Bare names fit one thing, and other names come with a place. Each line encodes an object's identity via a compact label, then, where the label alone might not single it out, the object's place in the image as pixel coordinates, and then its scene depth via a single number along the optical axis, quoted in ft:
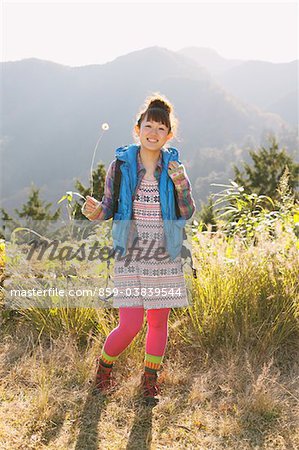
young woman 6.97
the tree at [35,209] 59.31
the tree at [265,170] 49.47
